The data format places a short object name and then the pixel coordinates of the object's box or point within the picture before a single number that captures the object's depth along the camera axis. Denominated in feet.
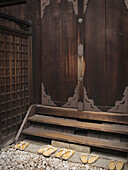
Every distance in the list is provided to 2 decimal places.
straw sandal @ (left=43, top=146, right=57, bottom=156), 9.93
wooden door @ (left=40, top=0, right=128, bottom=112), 10.69
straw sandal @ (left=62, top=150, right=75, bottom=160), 9.55
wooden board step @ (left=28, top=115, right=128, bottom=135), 10.05
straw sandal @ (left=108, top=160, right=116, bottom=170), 8.66
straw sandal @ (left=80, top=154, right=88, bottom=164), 9.17
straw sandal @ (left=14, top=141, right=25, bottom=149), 10.77
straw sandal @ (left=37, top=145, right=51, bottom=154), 10.19
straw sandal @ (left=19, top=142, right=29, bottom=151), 10.66
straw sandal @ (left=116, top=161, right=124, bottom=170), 8.59
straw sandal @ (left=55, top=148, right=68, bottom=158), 9.78
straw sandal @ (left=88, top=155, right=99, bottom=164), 9.17
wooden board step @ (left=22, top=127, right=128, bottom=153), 9.40
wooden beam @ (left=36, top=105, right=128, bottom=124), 10.60
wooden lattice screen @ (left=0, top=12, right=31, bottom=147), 10.81
